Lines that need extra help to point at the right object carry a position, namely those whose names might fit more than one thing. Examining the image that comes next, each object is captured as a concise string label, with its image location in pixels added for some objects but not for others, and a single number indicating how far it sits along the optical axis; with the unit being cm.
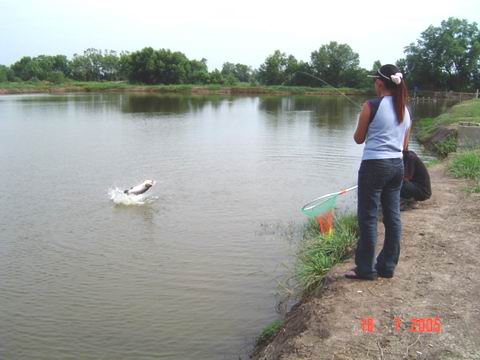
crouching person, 788
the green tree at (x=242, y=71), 14384
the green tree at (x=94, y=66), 11919
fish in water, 1153
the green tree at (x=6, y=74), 9060
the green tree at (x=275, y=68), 9881
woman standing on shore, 468
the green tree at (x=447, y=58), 7988
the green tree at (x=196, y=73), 9519
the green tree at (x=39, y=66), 10550
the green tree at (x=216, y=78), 9494
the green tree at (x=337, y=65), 9312
